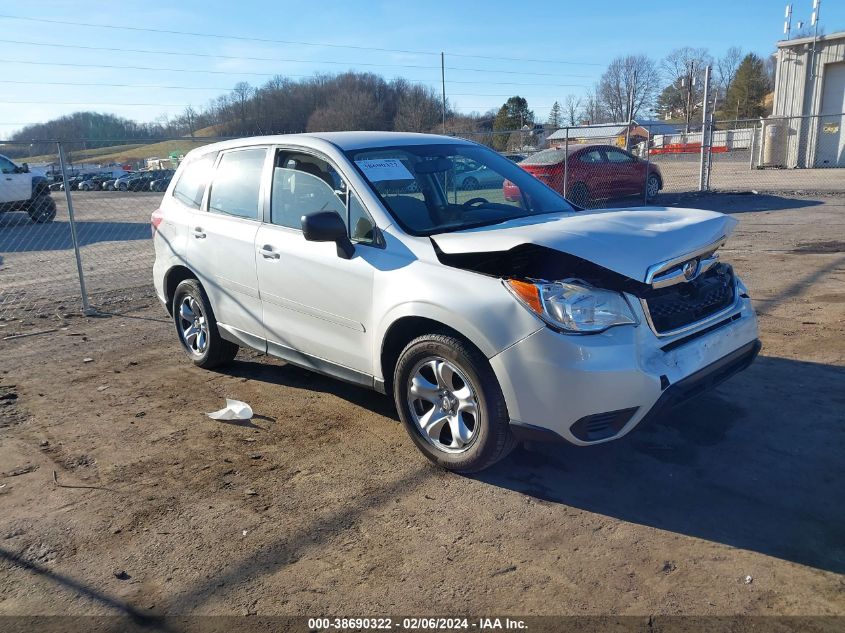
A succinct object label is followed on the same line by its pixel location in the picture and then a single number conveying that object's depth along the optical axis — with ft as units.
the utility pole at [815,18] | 89.45
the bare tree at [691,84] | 264.93
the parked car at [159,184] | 89.71
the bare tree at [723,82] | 290.15
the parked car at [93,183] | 135.46
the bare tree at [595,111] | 213.52
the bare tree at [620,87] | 240.73
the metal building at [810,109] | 92.22
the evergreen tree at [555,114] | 260.83
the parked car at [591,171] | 51.96
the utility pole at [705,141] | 58.65
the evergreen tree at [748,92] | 242.78
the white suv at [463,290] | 11.29
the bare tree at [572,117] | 146.49
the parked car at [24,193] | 62.05
